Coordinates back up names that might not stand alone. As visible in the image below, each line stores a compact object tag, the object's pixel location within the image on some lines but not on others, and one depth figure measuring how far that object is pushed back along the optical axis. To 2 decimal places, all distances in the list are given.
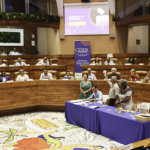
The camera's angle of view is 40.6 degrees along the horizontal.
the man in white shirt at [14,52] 11.64
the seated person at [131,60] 9.71
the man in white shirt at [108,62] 9.61
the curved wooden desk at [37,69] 9.18
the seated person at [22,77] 7.45
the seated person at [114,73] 6.85
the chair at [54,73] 8.58
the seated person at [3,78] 7.08
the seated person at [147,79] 6.01
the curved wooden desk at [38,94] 6.45
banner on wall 10.23
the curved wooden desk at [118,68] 8.62
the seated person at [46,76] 7.66
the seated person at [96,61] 9.82
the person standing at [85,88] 6.29
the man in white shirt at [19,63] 9.76
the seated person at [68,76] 7.50
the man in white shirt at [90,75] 7.37
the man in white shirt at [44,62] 9.96
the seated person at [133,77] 6.81
